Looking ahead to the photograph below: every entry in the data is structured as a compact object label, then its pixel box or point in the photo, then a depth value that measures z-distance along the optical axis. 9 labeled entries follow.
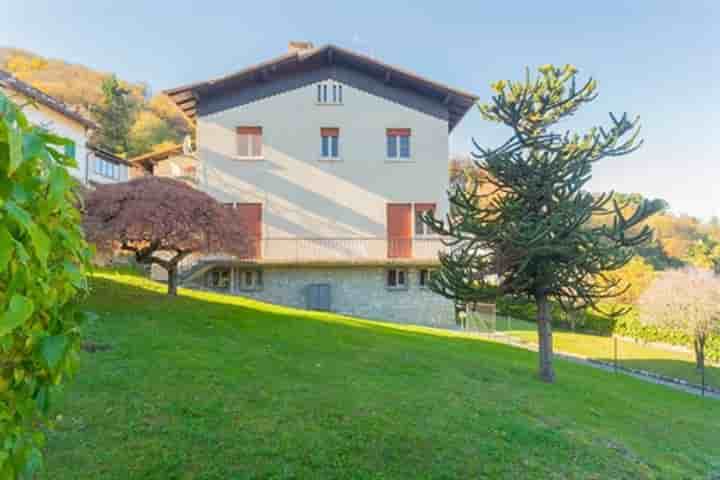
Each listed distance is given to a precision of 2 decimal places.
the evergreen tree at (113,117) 37.22
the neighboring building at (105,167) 26.81
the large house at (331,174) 18.69
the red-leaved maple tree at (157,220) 9.72
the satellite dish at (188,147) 23.81
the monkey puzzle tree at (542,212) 9.06
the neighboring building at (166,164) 30.81
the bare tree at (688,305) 18.42
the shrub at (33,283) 1.05
